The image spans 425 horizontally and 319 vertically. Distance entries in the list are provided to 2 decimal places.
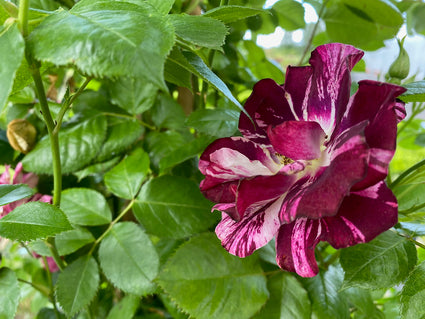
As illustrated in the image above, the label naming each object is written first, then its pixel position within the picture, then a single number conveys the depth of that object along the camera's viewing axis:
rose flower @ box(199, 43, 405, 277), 0.19
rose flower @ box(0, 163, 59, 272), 0.37
